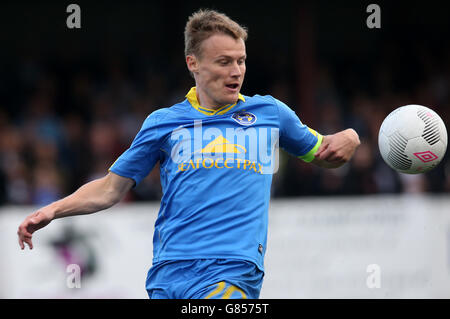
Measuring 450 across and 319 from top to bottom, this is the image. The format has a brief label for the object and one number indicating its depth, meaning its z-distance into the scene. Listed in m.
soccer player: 8.77
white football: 9.86
